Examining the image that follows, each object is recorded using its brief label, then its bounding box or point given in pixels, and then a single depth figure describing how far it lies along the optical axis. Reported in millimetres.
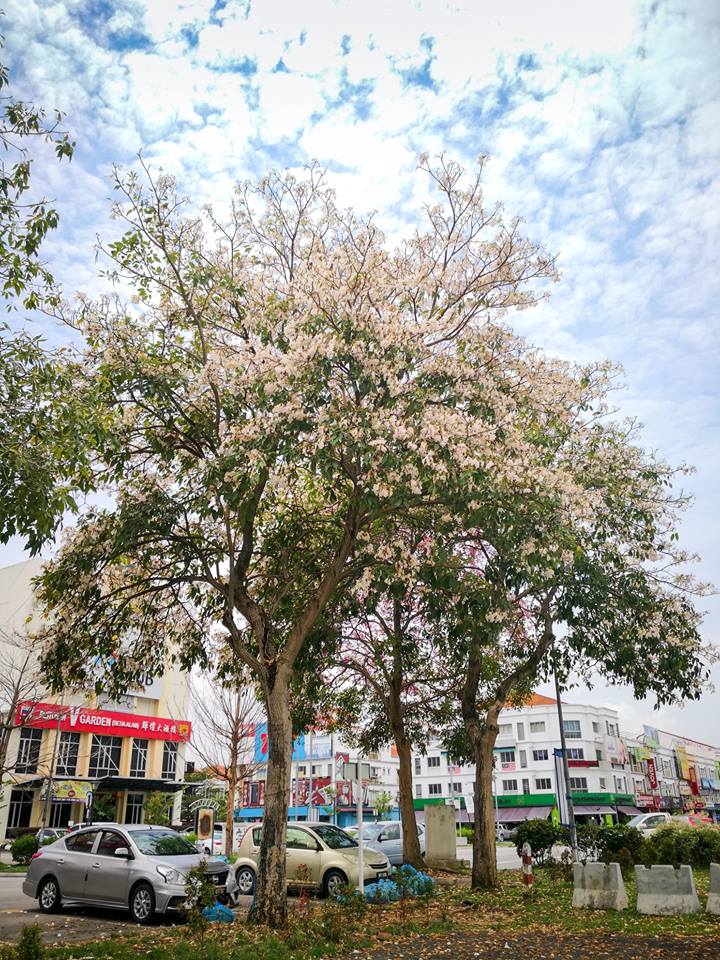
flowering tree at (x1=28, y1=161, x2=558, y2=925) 10859
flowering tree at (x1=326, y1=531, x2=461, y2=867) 19938
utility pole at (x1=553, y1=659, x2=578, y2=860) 21875
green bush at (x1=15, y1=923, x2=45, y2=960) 7539
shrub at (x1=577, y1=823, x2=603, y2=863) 21359
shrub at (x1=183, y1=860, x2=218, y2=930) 9969
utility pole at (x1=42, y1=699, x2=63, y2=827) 35862
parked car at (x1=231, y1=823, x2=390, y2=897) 15938
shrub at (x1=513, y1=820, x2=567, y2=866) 23594
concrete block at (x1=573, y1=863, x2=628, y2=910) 13078
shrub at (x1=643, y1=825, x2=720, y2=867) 22359
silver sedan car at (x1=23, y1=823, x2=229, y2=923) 12133
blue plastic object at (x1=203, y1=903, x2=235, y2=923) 11539
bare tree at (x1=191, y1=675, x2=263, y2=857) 27906
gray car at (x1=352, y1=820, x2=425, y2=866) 22062
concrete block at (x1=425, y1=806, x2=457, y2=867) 23969
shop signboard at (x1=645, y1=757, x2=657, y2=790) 79062
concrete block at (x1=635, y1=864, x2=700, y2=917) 12070
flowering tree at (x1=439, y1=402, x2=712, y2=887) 14628
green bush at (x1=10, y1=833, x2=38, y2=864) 29094
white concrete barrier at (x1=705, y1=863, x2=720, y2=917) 11805
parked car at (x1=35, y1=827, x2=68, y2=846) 30627
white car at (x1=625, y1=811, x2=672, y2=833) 41591
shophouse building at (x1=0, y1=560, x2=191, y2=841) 43000
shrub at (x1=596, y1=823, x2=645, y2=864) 21359
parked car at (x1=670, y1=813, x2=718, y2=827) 25241
